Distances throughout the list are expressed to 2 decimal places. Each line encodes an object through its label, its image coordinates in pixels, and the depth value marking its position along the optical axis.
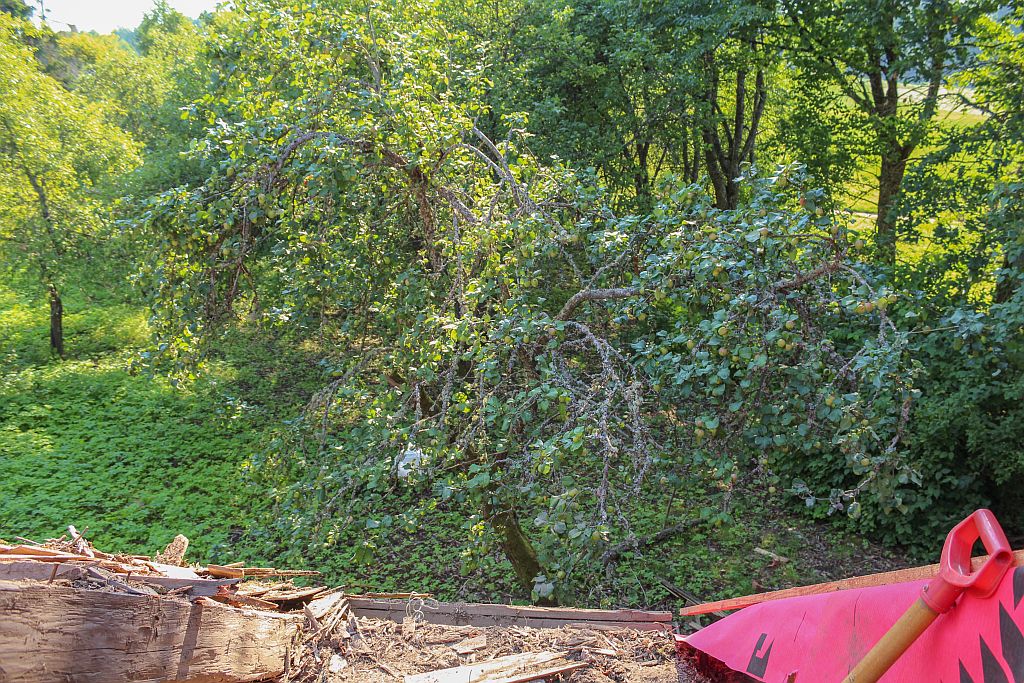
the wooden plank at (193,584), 2.06
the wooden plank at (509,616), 2.94
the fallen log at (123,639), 1.55
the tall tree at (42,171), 11.24
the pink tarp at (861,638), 1.21
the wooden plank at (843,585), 1.55
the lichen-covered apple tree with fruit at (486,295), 3.28
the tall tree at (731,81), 9.52
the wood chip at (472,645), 2.66
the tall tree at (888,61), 8.27
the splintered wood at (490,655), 2.39
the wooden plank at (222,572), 2.58
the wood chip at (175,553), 2.91
